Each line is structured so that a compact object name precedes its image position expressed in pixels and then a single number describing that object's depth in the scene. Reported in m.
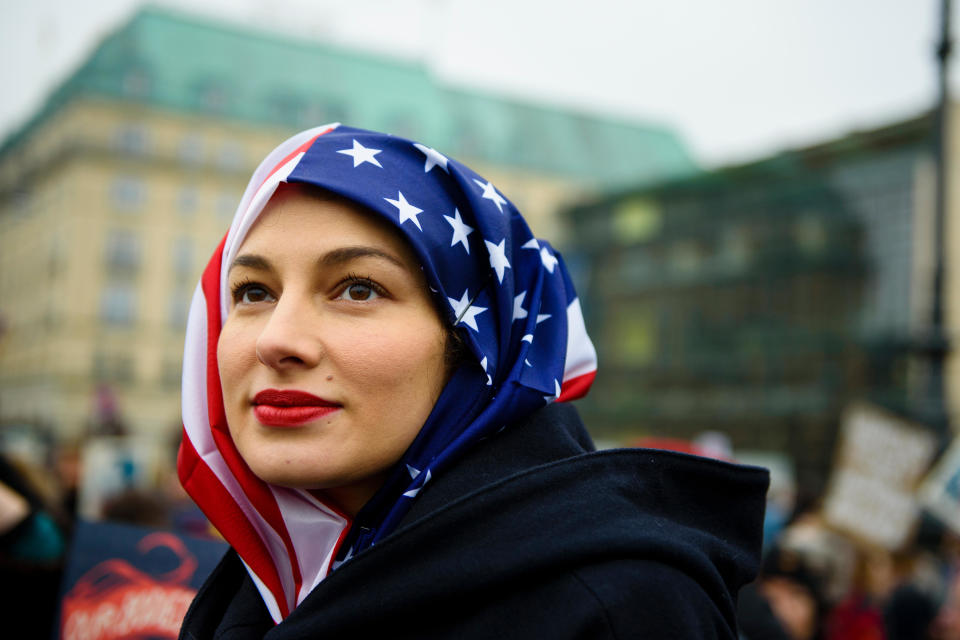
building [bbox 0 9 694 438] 30.61
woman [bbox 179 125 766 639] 1.24
